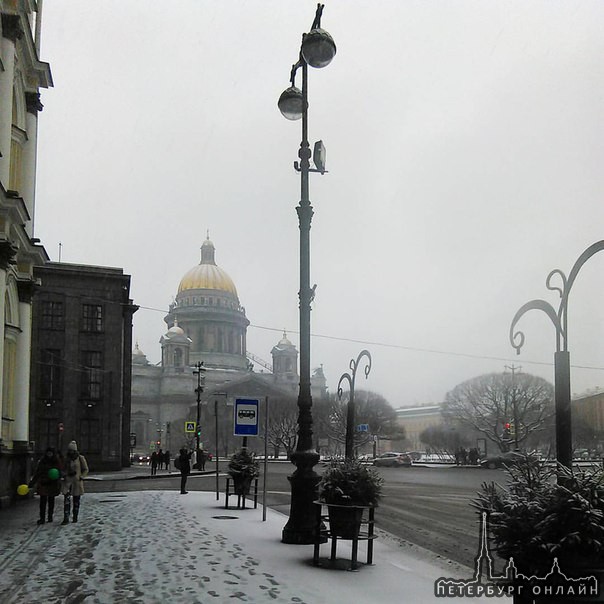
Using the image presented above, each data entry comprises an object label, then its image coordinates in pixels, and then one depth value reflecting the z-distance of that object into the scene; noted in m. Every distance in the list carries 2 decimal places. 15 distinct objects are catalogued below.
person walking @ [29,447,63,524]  16.00
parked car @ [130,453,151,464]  80.00
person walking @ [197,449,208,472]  54.44
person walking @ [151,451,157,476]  46.67
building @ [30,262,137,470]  50.66
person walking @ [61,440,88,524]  16.36
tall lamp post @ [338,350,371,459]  25.41
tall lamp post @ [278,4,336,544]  12.45
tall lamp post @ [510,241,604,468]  8.11
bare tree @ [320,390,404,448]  85.38
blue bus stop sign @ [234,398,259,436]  16.94
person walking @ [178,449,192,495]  25.42
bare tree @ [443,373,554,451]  59.06
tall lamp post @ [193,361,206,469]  54.54
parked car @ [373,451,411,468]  70.38
